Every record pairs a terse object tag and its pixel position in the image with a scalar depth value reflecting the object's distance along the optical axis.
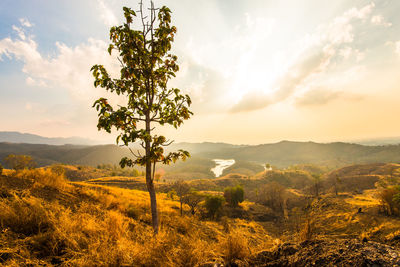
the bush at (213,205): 30.14
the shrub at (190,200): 25.09
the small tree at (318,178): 80.62
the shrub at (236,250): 3.22
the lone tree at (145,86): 4.01
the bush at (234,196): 44.01
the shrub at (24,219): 3.67
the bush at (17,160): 47.38
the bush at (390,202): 26.44
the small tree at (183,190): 28.86
